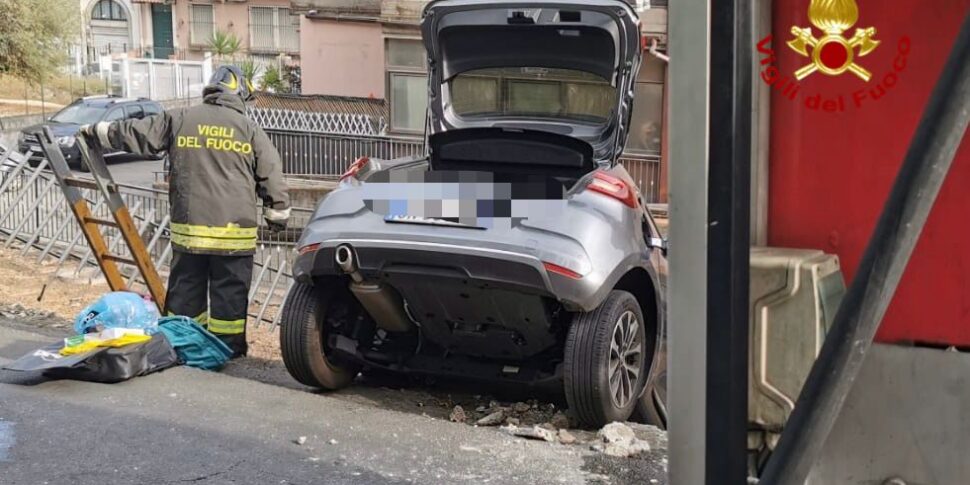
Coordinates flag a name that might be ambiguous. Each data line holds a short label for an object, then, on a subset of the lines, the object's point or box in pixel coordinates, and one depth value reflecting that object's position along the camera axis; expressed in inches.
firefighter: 245.4
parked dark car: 935.0
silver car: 188.9
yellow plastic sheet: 213.5
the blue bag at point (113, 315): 220.7
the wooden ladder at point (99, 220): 254.4
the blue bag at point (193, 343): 234.7
